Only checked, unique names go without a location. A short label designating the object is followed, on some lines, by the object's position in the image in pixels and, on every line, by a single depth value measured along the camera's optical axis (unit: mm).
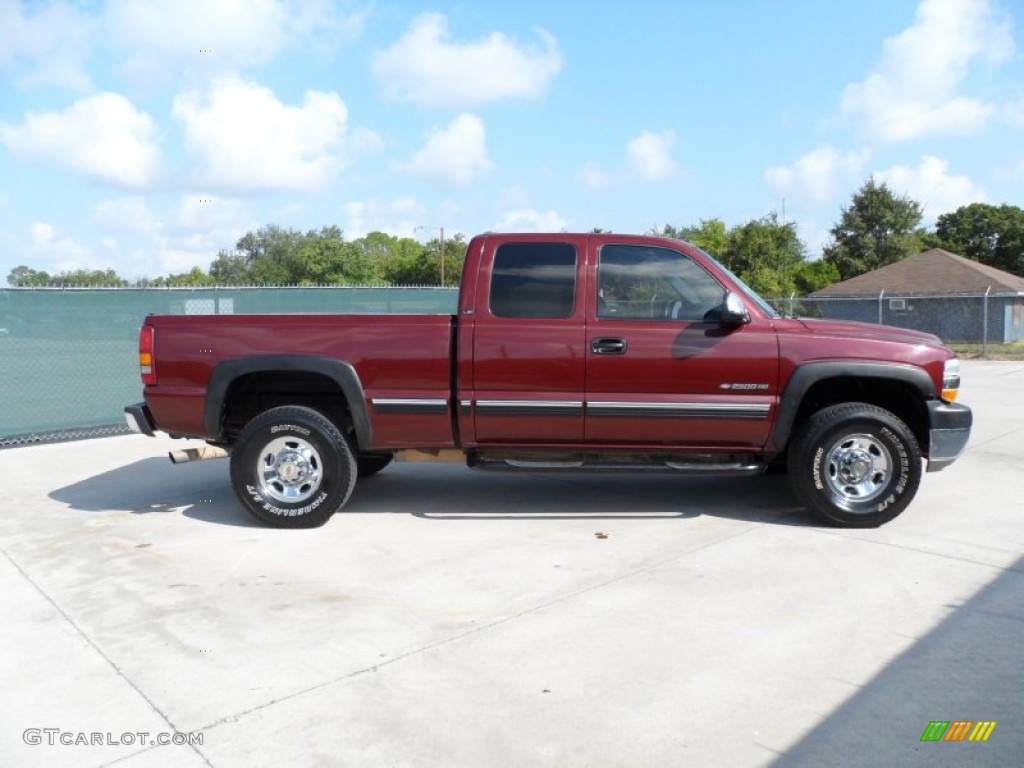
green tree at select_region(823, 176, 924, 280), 47531
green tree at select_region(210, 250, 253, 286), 88562
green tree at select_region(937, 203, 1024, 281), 56719
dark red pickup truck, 5656
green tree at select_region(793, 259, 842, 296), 41688
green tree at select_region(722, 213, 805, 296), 36250
